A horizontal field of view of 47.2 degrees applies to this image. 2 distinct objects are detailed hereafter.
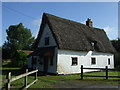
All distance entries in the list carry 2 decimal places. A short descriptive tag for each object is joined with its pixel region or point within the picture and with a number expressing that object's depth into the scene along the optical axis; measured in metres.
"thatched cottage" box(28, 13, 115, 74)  17.39
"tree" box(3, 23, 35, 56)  55.75
